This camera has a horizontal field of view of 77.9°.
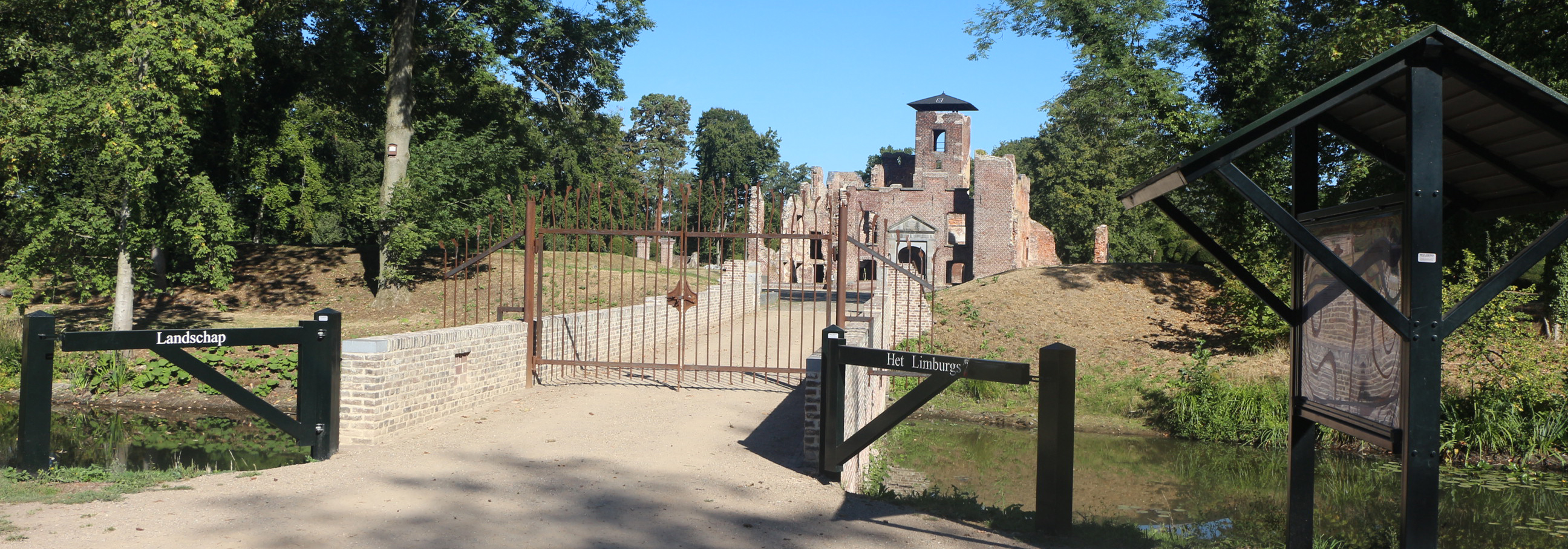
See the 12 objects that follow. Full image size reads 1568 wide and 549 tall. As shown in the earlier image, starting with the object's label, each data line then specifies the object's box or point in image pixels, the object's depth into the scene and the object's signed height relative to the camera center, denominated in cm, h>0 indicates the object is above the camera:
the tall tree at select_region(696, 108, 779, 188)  6016 +828
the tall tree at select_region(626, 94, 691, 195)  5800 +915
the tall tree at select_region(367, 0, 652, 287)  1848 +459
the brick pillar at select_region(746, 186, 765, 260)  2620 +229
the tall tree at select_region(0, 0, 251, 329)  1261 +169
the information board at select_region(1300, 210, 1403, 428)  405 -15
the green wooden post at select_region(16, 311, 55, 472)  648 -86
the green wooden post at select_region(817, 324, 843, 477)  682 -83
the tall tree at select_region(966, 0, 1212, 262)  1870 +471
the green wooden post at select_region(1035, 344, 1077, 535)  546 -83
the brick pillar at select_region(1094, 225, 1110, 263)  3319 +169
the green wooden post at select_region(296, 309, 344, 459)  729 -80
